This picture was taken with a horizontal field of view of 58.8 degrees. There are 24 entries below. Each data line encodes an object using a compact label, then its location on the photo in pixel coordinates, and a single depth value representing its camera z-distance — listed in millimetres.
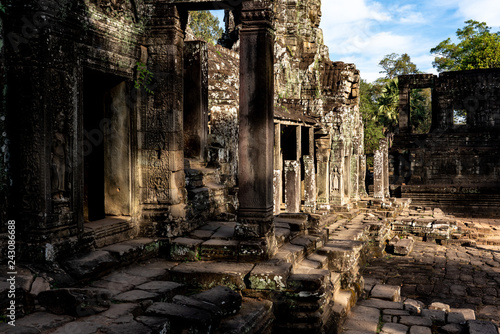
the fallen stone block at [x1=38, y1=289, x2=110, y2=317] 3517
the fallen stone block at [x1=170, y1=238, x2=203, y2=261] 5461
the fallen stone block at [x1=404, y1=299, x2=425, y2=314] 6137
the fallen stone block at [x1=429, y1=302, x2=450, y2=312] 6855
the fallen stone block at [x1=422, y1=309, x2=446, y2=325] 5898
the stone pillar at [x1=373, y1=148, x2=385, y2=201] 17969
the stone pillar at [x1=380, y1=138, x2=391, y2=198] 18653
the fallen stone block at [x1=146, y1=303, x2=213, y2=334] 3449
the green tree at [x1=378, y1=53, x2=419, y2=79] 45469
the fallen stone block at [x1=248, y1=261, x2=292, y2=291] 4762
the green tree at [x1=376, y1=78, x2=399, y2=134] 37062
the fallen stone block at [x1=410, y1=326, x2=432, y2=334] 5430
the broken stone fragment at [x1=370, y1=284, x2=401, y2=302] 6797
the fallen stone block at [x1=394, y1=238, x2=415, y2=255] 12328
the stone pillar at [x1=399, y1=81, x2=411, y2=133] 31109
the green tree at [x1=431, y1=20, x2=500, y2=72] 33250
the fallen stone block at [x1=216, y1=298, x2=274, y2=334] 3803
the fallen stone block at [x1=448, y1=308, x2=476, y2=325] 5898
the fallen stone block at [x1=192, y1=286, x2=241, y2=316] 3957
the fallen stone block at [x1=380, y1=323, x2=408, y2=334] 5367
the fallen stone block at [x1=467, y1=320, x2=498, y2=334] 5289
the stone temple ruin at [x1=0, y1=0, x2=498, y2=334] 4121
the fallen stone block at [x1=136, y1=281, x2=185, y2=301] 4250
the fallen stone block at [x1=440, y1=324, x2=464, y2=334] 5523
